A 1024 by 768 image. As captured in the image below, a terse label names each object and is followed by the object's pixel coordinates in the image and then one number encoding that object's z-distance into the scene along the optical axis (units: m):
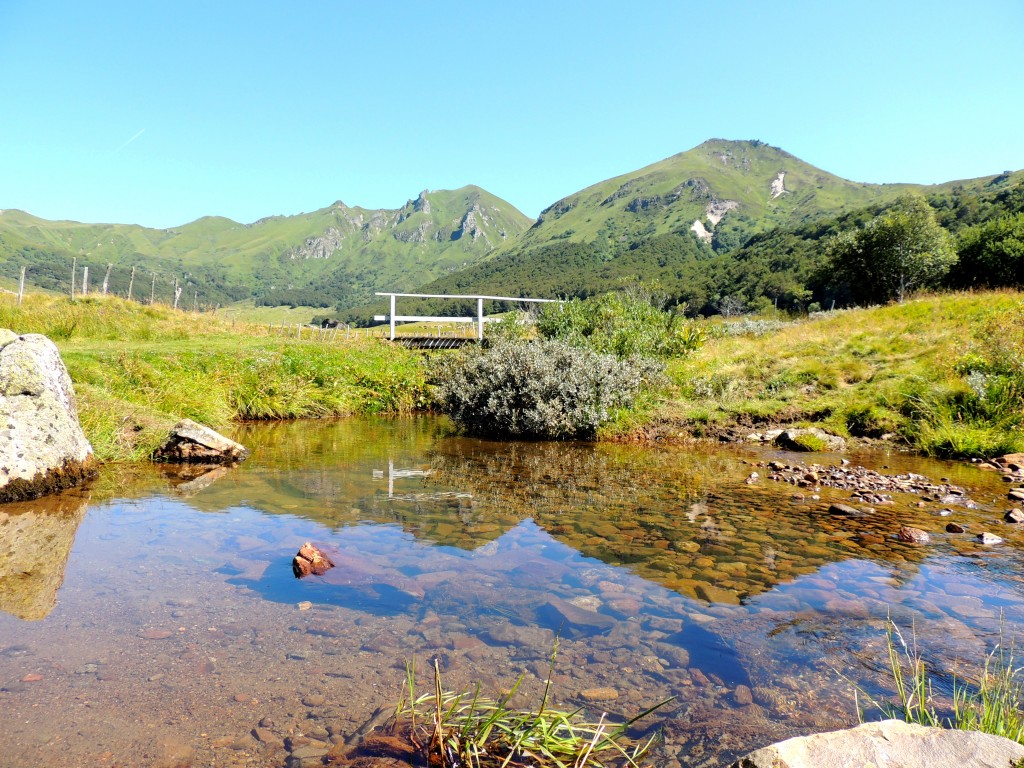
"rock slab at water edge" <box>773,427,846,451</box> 12.60
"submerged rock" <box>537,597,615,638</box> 4.44
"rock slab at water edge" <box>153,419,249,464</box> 11.07
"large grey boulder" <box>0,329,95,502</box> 7.78
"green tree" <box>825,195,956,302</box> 47.59
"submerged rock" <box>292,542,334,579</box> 5.46
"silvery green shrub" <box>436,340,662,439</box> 13.75
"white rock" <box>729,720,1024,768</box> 2.17
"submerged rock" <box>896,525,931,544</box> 6.43
